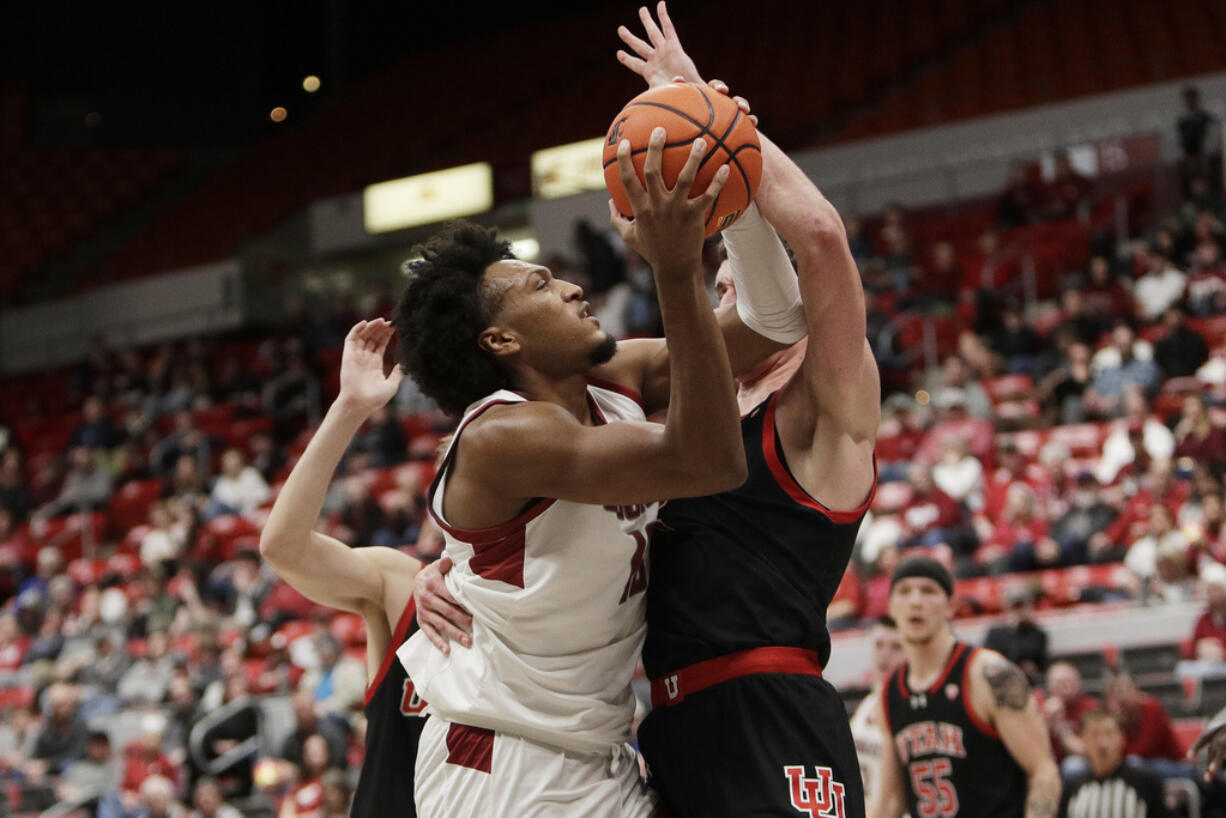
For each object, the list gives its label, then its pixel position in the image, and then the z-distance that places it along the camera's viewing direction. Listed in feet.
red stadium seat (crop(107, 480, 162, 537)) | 53.93
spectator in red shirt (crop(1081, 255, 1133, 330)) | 40.24
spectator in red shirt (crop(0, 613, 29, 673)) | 45.66
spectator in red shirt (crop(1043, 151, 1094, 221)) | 47.57
